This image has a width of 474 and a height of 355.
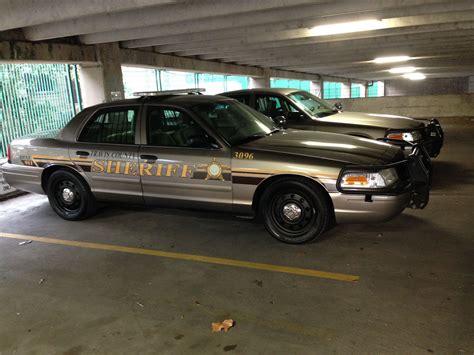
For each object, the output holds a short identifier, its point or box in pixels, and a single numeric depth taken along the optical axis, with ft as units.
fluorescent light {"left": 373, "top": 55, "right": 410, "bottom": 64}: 57.99
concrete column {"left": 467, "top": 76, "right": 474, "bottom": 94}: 119.65
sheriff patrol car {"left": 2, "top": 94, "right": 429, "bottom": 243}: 14.32
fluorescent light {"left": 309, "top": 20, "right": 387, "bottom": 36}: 32.13
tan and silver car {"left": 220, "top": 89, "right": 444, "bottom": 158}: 23.39
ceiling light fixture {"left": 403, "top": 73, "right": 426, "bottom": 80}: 106.65
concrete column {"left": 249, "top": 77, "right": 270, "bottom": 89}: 64.80
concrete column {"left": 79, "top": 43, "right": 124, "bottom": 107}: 32.58
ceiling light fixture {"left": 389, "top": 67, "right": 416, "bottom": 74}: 83.10
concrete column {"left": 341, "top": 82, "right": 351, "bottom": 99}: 121.53
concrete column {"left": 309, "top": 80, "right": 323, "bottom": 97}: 94.64
